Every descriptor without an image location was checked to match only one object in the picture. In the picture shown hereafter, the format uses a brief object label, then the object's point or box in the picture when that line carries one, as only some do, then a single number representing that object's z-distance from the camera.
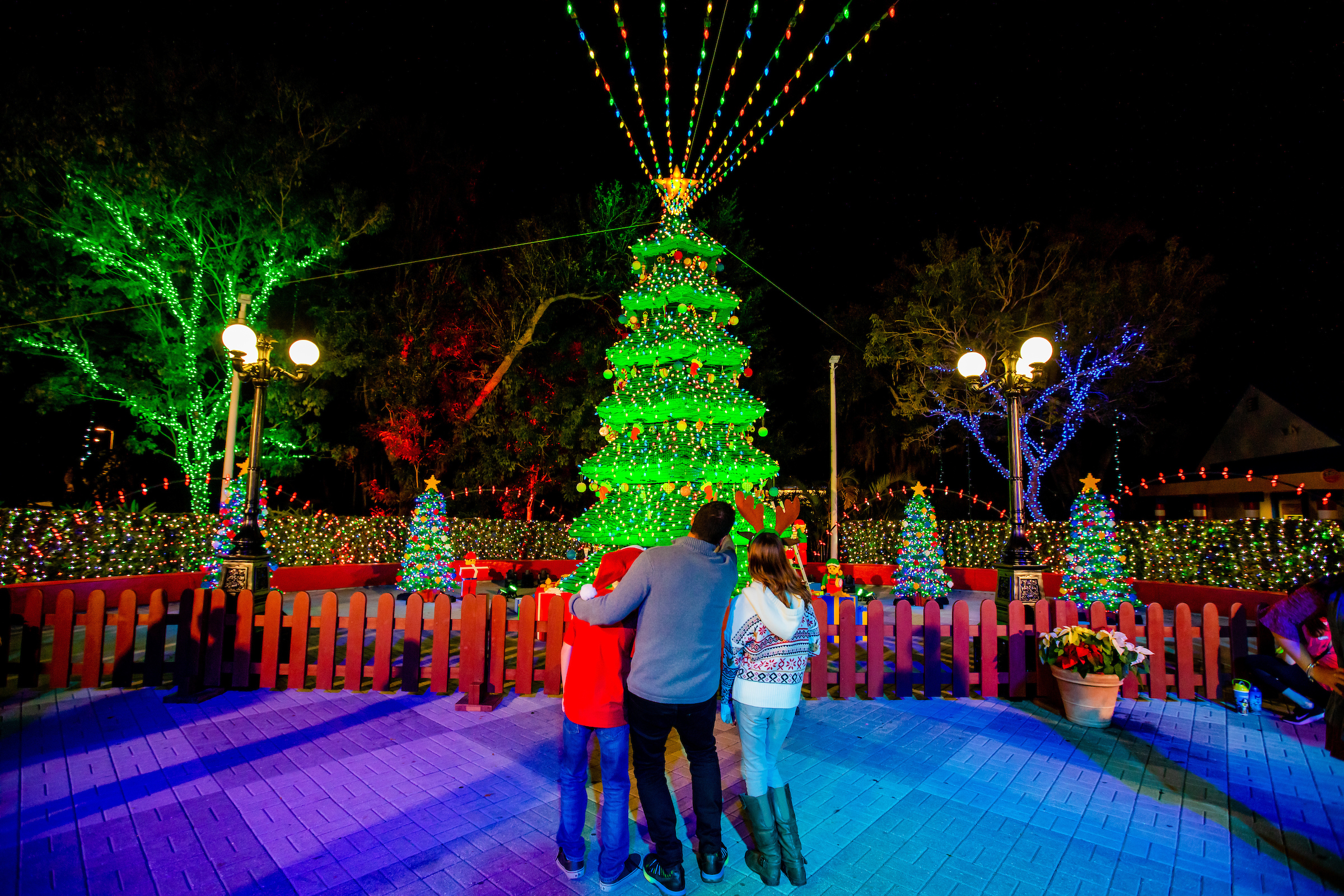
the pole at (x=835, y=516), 17.88
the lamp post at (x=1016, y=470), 6.94
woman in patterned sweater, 3.18
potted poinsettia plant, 5.59
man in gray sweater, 3.03
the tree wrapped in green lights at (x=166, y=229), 13.85
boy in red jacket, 3.12
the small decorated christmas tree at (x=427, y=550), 13.47
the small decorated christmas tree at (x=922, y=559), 13.48
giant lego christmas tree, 9.42
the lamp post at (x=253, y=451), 6.67
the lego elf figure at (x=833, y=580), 11.66
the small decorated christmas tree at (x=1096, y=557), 11.34
